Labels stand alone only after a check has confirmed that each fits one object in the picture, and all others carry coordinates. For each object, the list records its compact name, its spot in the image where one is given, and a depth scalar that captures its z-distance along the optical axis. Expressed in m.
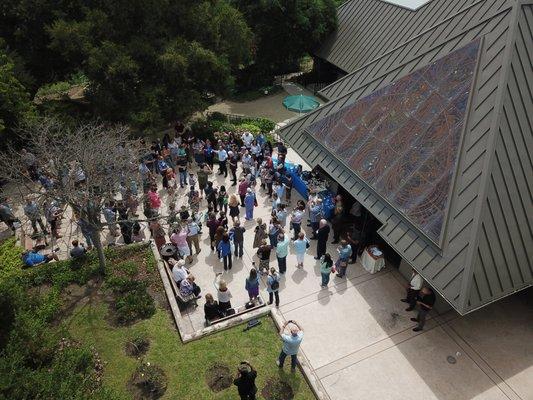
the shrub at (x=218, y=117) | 25.74
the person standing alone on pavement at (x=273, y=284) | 12.44
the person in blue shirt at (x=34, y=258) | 14.14
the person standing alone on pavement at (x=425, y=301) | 11.81
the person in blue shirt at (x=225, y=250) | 13.94
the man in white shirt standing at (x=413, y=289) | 12.42
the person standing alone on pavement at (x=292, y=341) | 10.15
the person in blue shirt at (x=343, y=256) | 13.69
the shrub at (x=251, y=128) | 23.32
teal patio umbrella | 22.39
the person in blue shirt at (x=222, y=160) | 19.48
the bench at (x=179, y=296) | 12.77
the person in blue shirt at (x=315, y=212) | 15.63
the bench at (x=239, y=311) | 12.37
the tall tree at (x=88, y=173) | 11.84
